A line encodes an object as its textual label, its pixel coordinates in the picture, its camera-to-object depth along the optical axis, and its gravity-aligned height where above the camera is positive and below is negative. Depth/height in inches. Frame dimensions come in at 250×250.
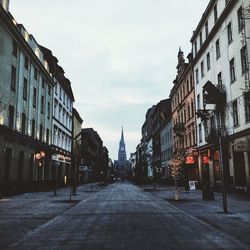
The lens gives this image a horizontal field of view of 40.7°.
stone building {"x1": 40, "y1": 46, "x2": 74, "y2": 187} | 1828.2 +392.5
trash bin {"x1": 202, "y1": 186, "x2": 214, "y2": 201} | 911.0 -29.4
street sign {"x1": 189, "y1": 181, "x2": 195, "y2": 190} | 1179.4 -6.1
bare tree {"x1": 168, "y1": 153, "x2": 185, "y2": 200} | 1296.8 +85.4
